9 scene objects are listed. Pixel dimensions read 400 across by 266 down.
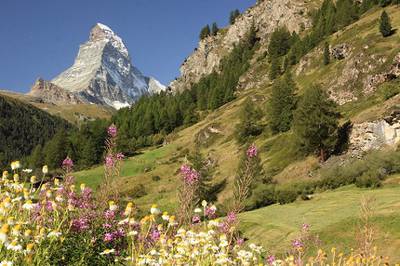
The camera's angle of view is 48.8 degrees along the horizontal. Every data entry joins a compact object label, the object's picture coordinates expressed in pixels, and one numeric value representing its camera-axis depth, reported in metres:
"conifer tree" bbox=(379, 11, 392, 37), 86.75
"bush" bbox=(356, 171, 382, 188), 37.87
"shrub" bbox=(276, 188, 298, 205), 42.78
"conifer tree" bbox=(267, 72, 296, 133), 81.69
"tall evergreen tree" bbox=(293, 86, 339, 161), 58.00
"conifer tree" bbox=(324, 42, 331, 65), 98.44
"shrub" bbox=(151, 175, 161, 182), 83.05
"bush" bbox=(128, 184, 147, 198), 74.99
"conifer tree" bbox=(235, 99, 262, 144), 85.88
